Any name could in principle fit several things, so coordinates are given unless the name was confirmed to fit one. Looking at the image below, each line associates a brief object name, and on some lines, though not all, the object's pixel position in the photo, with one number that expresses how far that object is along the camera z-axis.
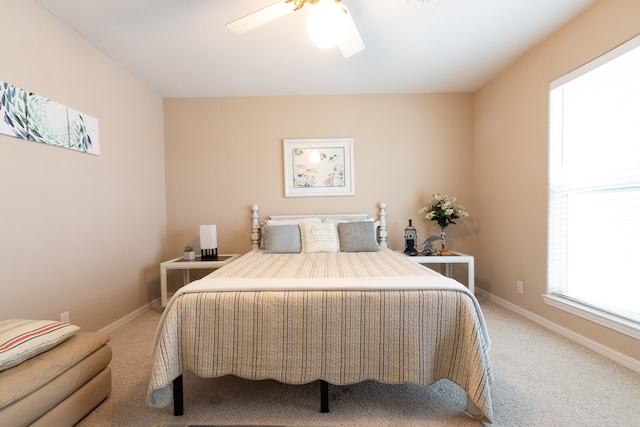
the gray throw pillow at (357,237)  2.99
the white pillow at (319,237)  2.99
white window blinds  1.88
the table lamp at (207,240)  3.18
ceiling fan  1.59
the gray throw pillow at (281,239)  2.96
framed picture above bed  3.55
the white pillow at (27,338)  1.21
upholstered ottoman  1.15
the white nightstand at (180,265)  2.89
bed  1.44
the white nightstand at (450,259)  2.90
